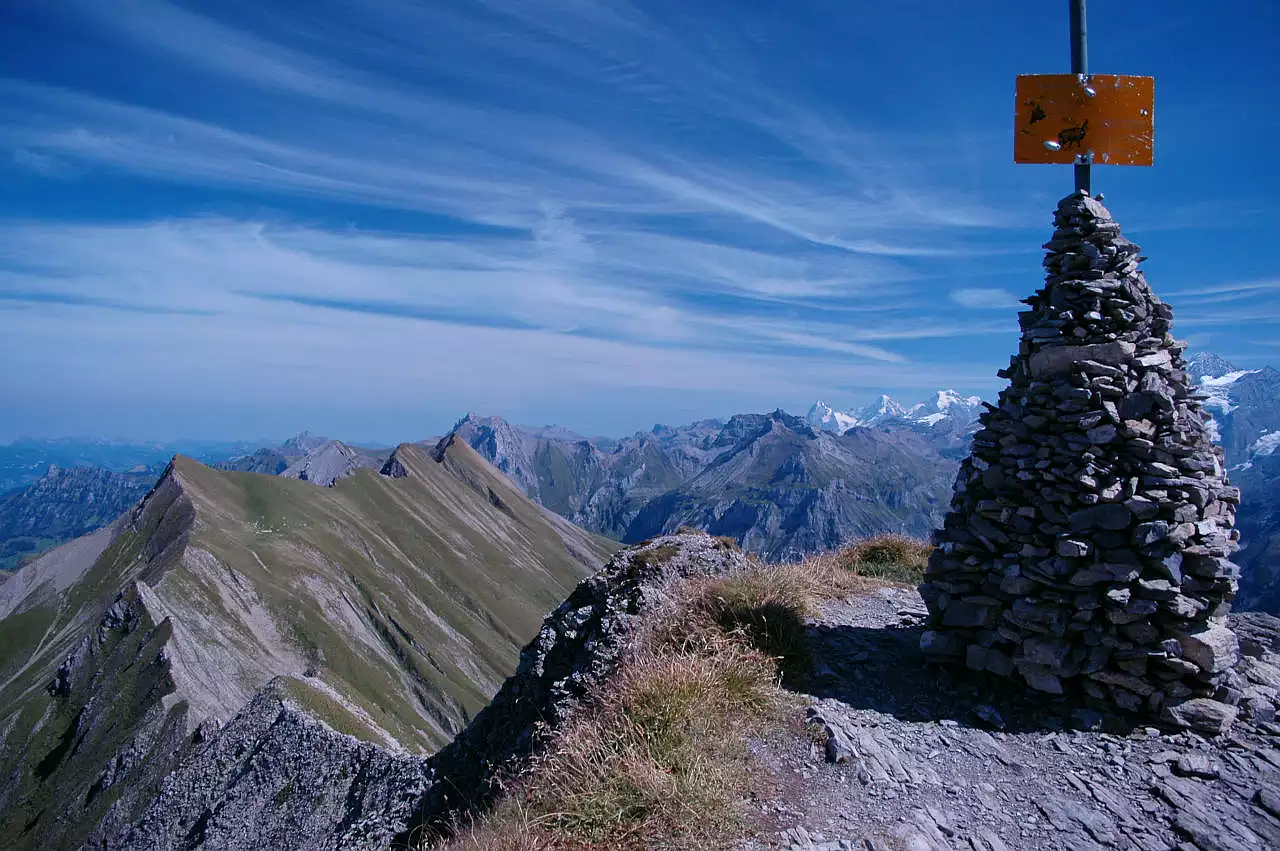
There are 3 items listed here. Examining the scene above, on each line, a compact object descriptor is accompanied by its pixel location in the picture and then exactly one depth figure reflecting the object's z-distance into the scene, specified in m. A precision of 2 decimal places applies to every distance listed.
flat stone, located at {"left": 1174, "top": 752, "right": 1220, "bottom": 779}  8.38
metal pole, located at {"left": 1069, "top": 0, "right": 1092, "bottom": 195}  11.32
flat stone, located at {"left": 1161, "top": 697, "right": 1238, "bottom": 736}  9.12
